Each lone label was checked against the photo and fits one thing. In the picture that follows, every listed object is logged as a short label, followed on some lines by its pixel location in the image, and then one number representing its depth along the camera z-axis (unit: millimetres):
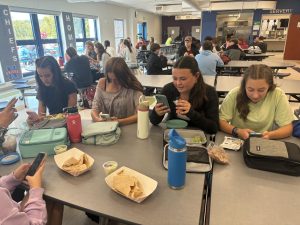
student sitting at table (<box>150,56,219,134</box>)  1631
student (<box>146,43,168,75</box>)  4660
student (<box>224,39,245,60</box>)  6070
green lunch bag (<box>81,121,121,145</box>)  1495
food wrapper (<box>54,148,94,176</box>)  1193
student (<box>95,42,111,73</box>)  5793
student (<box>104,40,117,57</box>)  7678
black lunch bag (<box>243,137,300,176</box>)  1164
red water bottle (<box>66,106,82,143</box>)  1498
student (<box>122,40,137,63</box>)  8173
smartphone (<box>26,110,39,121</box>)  1769
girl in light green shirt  1553
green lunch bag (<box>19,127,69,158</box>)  1346
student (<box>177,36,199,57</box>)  5203
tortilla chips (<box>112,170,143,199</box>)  1014
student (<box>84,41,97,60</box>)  6450
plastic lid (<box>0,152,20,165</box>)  1323
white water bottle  1487
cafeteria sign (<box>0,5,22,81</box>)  5559
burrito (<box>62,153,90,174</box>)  1192
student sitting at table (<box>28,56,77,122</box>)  2125
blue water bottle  987
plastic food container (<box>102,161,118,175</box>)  1182
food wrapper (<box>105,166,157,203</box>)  1012
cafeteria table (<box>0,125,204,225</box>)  932
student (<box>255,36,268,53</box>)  7652
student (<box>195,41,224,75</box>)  4141
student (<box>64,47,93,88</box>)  4426
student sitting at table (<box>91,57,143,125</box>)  1973
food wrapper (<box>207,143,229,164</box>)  1263
